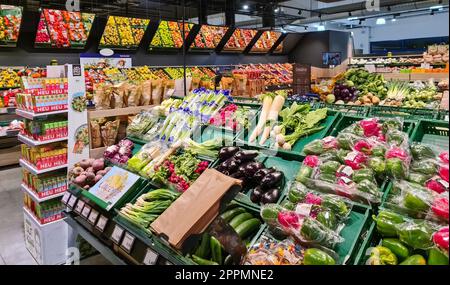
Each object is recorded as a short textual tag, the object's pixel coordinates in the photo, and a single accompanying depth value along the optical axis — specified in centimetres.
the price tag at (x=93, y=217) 237
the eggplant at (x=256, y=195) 201
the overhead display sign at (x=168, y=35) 899
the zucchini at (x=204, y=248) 172
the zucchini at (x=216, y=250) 170
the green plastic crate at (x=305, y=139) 230
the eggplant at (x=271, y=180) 201
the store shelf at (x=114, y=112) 336
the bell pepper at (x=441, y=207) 136
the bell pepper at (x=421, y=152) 179
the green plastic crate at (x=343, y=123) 237
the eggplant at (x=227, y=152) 238
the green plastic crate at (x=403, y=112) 222
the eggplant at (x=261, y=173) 209
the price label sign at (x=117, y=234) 208
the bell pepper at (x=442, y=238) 125
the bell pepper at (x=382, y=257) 140
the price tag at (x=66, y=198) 280
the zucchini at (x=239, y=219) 188
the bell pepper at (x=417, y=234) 137
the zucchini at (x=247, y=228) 184
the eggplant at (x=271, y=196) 193
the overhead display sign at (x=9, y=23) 656
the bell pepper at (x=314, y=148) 212
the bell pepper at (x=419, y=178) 164
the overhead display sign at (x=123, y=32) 810
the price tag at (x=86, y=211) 247
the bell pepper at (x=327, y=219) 160
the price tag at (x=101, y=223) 228
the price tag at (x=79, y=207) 259
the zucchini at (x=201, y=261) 164
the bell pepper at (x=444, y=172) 144
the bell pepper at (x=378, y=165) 177
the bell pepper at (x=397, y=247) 142
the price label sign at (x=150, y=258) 176
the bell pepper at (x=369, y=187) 168
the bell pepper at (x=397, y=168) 170
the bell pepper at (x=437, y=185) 151
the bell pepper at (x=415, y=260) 133
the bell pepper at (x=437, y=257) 128
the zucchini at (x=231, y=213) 194
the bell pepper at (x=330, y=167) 188
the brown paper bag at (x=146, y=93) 365
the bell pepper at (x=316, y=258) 145
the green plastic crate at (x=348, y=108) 260
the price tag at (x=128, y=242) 197
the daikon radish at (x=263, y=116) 262
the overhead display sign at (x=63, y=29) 709
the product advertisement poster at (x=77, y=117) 323
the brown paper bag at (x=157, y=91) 376
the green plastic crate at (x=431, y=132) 199
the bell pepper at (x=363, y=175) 174
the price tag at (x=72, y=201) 270
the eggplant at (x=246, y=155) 227
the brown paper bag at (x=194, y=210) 159
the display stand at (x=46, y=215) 329
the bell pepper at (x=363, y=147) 191
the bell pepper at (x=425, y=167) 167
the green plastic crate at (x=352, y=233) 153
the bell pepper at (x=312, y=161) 198
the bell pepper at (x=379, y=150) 185
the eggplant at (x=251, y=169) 215
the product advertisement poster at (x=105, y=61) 763
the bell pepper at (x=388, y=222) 149
